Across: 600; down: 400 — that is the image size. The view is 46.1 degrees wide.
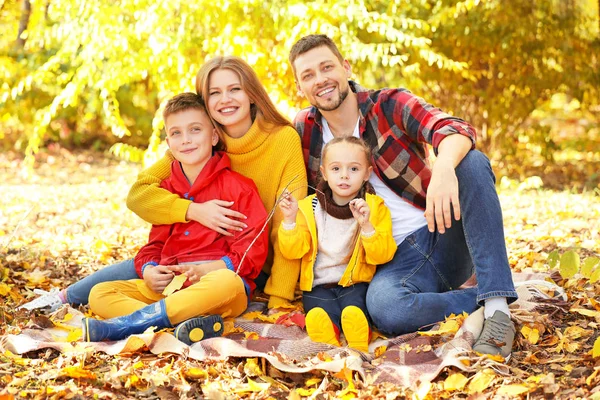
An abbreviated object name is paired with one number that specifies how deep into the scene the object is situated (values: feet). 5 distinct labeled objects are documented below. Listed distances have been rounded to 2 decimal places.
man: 9.09
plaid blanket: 8.25
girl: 10.09
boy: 9.59
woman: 10.94
